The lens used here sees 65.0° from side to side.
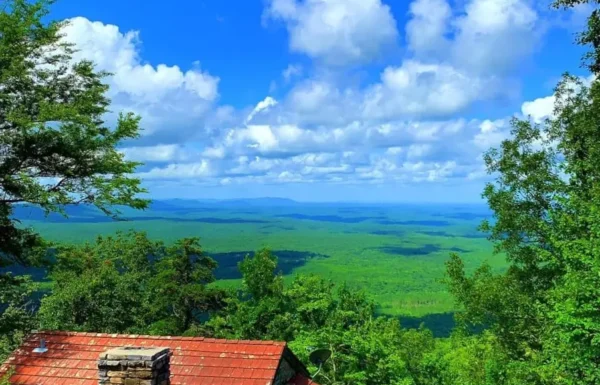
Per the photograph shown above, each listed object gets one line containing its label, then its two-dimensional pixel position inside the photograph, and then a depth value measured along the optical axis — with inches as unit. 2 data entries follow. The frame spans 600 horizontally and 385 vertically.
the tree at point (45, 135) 631.2
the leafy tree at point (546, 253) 571.5
